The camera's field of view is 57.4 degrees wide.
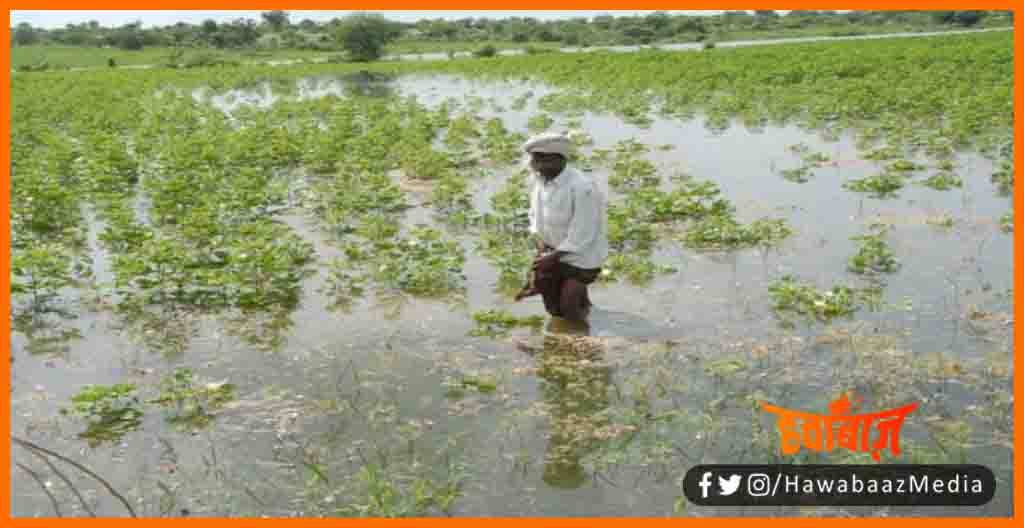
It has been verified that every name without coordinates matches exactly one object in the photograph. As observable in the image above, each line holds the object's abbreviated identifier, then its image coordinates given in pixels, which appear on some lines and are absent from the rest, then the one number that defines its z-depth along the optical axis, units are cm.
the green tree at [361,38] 5181
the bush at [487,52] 4753
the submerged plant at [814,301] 657
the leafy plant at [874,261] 762
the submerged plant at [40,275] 741
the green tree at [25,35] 6562
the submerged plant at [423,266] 777
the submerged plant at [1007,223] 870
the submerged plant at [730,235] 861
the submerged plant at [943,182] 1051
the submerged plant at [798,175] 1150
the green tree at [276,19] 8238
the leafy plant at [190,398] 529
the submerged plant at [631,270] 771
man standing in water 642
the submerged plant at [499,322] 670
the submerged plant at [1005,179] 1031
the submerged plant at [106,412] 514
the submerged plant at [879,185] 1044
